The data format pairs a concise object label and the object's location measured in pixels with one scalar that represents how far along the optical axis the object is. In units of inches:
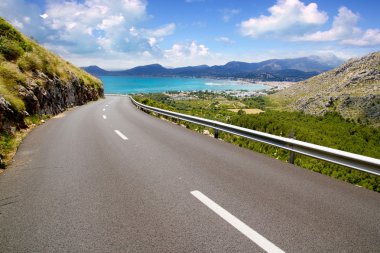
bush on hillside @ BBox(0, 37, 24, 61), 694.5
